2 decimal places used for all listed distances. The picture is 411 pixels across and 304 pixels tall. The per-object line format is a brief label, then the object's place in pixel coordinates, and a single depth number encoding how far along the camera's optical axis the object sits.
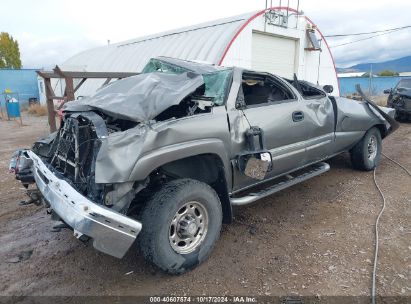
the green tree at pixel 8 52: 43.06
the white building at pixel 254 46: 12.55
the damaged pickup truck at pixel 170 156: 2.77
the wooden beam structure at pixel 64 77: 7.40
